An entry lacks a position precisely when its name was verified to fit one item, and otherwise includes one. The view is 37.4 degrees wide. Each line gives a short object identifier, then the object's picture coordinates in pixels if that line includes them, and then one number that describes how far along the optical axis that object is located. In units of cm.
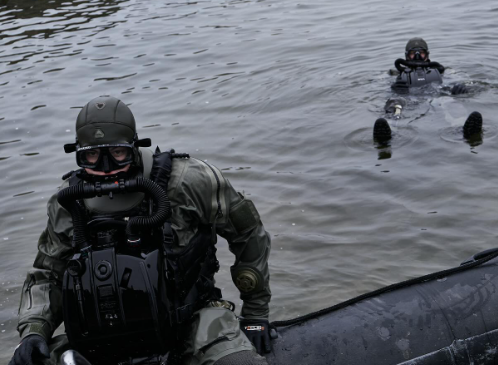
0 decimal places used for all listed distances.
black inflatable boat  371
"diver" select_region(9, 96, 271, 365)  332
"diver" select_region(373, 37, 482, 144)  1036
